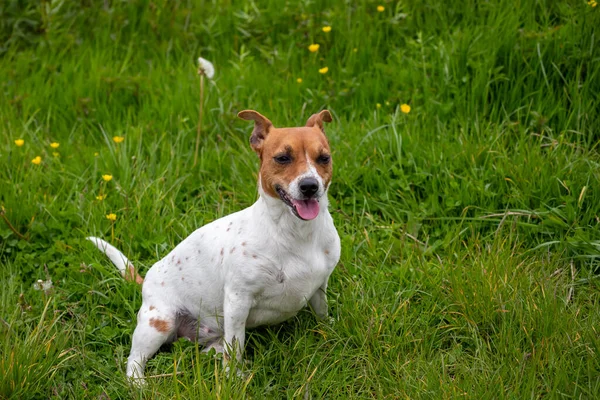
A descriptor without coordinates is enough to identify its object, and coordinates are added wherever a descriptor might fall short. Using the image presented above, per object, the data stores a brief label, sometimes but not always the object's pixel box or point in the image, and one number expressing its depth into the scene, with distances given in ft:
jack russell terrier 11.48
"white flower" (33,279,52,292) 13.67
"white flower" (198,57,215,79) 16.16
